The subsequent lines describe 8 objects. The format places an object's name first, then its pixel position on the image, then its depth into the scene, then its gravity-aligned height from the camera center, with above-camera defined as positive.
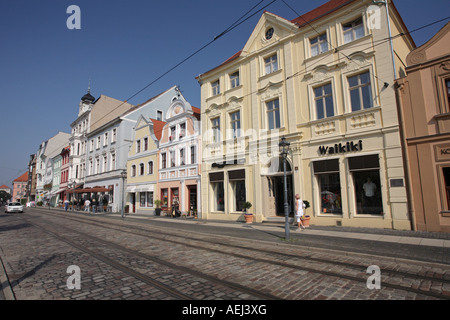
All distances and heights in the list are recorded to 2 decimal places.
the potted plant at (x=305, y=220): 12.95 -1.60
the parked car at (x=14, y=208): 32.38 -1.02
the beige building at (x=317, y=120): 11.84 +4.18
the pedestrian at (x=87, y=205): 33.07 -1.01
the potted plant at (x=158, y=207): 23.48 -1.15
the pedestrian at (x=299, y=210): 12.10 -1.01
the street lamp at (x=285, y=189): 9.64 +0.07
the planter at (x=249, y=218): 15.93 -1.71
